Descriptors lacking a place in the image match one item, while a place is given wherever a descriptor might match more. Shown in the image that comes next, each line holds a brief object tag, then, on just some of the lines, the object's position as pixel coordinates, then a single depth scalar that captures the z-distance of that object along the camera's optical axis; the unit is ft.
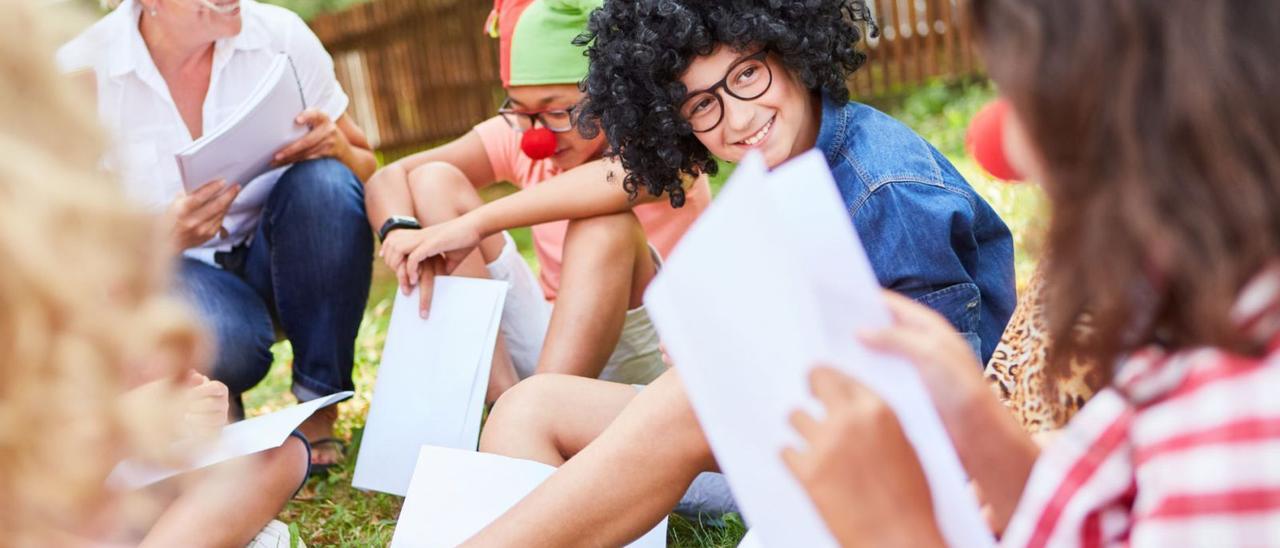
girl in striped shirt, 2.77
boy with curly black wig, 5.12
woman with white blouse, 8.26
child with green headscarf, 7.34
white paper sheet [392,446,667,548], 5.83
